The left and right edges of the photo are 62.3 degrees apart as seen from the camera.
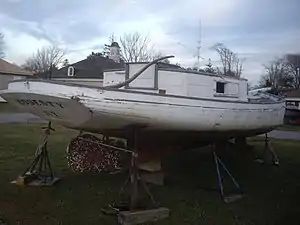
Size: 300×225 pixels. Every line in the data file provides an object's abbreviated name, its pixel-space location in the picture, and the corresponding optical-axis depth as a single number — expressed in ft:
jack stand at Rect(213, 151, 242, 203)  12.76
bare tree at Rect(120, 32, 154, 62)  88.12
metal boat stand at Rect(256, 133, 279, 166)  20.13
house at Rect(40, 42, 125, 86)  81.38
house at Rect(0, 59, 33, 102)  70.97
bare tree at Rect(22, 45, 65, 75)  109.95
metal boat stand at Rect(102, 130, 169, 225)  10.36
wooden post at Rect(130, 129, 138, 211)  10.86
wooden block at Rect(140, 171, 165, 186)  14.40
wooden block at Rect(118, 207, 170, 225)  10.28
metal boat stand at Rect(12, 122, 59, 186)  13.78
